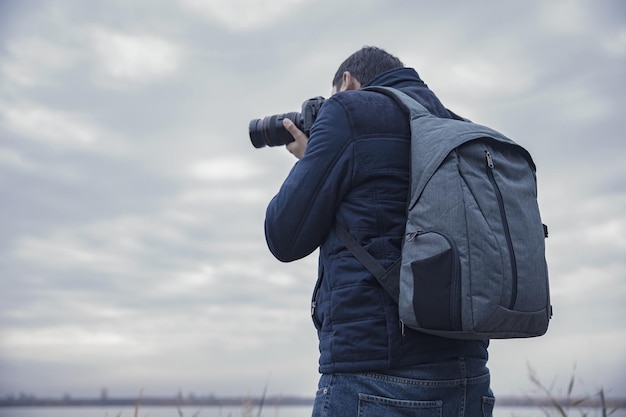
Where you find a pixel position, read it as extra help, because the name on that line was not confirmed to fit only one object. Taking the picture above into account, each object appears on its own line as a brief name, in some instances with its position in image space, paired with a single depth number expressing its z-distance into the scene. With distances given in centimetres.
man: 170
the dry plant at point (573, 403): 298
